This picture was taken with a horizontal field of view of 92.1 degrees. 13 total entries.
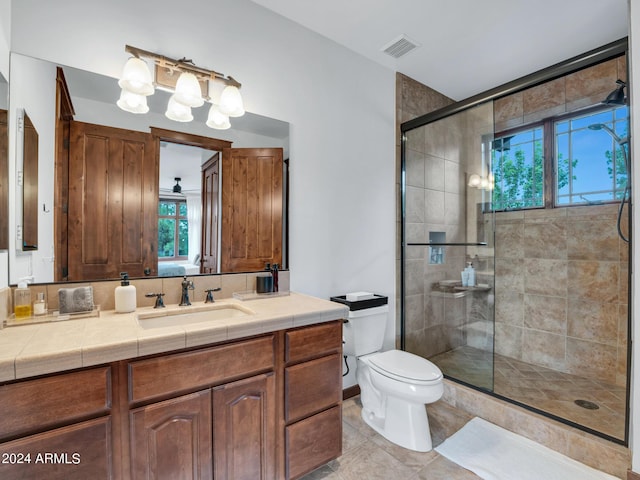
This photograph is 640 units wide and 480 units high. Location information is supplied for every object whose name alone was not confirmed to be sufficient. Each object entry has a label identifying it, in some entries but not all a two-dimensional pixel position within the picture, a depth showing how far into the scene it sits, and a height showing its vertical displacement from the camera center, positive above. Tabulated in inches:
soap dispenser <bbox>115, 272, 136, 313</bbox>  54.7 -10.5
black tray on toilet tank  81.8 -17.4
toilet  68.9 -33.7
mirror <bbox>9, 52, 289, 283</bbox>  52.0 +21.9
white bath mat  62.3 -48.0
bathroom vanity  35.0 -23.1
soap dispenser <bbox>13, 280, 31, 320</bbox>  48.3 -10.1
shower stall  91.8 -1.1
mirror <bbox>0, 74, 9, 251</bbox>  46.9 +10.9
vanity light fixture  58.0 +30.5
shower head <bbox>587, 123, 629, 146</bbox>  88.4 +32.6
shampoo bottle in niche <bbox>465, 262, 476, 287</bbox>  104.4 -12.7
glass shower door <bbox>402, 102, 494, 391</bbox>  99.3 -3.1
